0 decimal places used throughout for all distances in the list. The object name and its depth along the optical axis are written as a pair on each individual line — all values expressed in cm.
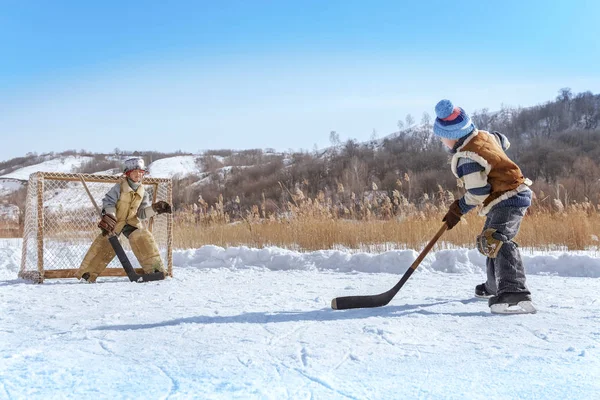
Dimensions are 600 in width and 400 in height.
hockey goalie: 495
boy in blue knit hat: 298
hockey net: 493
